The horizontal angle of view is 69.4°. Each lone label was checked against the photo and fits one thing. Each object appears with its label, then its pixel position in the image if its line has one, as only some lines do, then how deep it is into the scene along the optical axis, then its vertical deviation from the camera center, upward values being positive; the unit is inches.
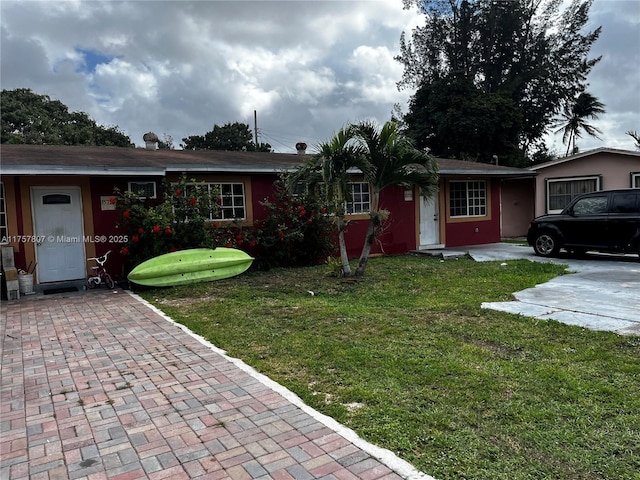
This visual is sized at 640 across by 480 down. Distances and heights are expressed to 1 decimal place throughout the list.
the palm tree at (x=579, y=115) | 1183.6 +235.9
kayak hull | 343.3 -35.1
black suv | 408.8 -18.7
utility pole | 1588.8 +338.0
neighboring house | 615.8 +43.5
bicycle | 368.5 -40.9
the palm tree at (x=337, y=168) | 349.4 +37.3
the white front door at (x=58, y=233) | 364.2 -4.6
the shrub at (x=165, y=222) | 358.9 +1.1
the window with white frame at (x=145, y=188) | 396.2 +31.2
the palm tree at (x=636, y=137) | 991.6 +143.2
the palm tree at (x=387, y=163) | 350.0 +39.1
